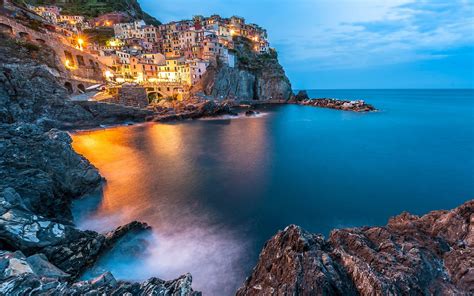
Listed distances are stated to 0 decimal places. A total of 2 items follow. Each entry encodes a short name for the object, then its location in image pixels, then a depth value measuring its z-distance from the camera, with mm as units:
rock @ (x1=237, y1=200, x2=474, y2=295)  5895
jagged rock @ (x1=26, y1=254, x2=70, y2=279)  6779
